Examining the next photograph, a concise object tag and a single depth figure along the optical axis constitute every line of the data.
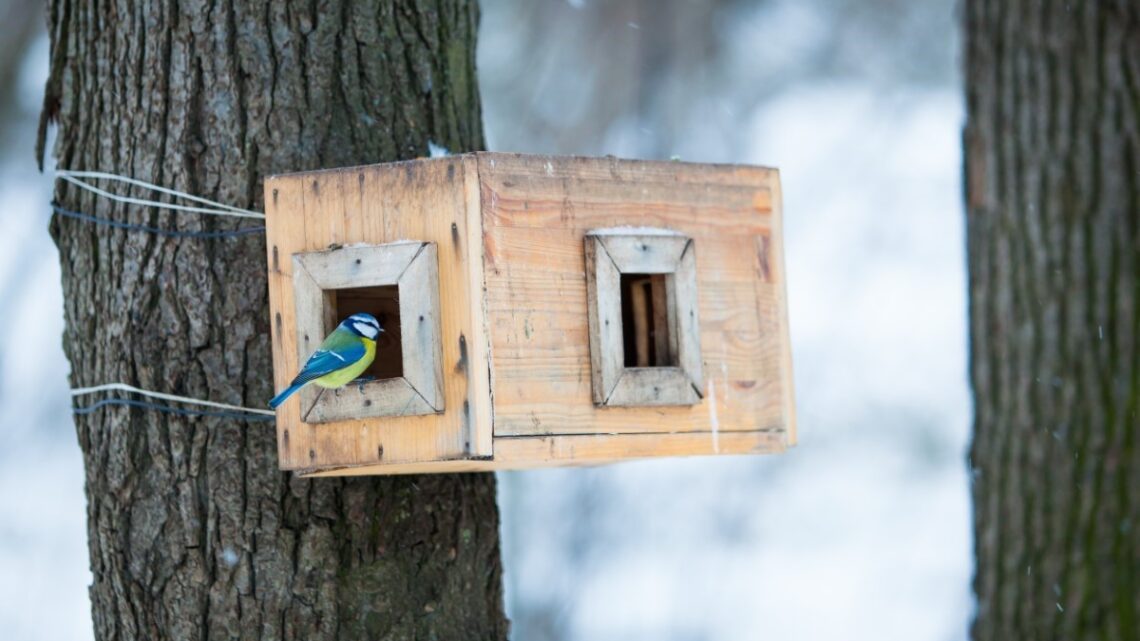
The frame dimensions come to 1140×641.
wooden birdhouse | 5.22
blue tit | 5.21
